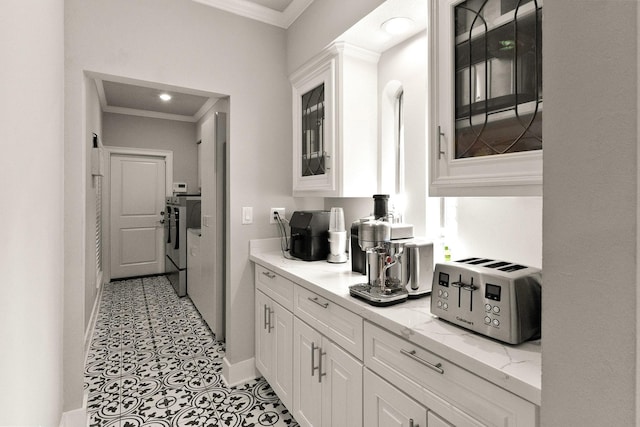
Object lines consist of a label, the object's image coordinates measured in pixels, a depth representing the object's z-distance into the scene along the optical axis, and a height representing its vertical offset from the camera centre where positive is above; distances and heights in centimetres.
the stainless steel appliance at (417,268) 136 -23
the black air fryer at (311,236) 214 -16
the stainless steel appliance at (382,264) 134 -22
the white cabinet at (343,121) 201 +54
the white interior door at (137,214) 506 -6
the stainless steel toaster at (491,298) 95 -26
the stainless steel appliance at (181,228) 410 -22
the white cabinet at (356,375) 93 -58
